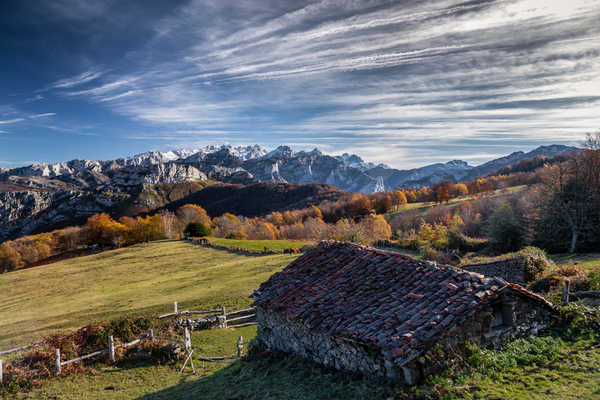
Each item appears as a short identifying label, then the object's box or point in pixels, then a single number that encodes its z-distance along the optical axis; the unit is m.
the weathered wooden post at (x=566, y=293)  13.68
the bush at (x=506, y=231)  40.19
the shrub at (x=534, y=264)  21.85
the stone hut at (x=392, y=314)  7.95
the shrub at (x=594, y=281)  15.82
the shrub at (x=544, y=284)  18.13
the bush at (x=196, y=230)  70.56
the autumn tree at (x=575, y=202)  34.94
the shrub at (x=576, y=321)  10.02
